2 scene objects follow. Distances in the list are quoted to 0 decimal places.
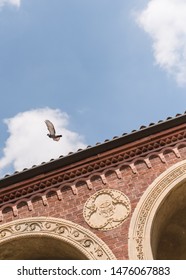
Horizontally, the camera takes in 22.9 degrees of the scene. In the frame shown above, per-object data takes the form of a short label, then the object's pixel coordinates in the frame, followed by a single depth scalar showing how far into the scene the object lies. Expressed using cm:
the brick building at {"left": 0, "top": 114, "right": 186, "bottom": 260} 1011
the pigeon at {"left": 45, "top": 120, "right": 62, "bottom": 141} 1222
